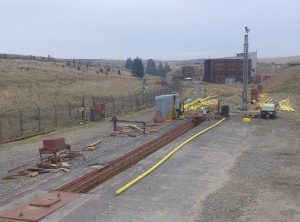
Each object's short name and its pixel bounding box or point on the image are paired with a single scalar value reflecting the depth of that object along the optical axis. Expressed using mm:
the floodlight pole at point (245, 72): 34647
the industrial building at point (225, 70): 87562
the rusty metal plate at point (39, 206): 9977
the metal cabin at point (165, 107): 29812
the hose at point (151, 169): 12414
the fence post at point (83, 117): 30869
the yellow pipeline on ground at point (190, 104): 39050
